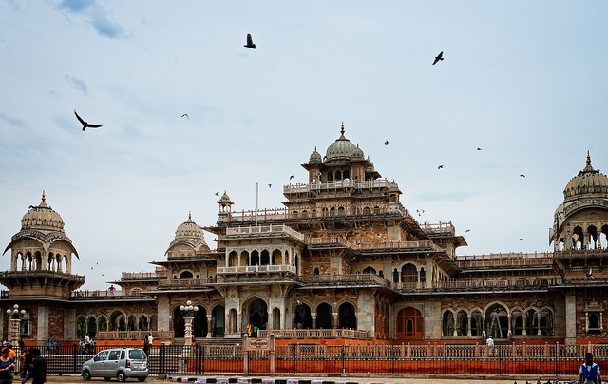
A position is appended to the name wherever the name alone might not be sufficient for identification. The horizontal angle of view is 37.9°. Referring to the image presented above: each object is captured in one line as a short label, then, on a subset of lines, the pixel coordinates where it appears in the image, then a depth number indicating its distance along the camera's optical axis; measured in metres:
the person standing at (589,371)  22.33
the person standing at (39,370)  24.48
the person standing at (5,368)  22.69
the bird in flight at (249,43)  33.10
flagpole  63.51
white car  35.38
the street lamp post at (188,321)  46.47
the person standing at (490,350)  39.82
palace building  56.47
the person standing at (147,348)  42.62
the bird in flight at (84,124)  30.75
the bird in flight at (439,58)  36.66
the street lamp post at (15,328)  48.07
